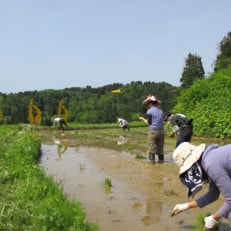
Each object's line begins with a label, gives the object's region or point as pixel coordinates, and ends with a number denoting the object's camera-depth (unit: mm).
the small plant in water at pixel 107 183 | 7059
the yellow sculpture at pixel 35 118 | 23394
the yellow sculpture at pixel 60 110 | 27156
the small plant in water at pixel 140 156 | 11272
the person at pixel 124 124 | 27214
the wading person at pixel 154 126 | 10000
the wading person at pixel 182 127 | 6538
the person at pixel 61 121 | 29820
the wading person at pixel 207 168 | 3576
